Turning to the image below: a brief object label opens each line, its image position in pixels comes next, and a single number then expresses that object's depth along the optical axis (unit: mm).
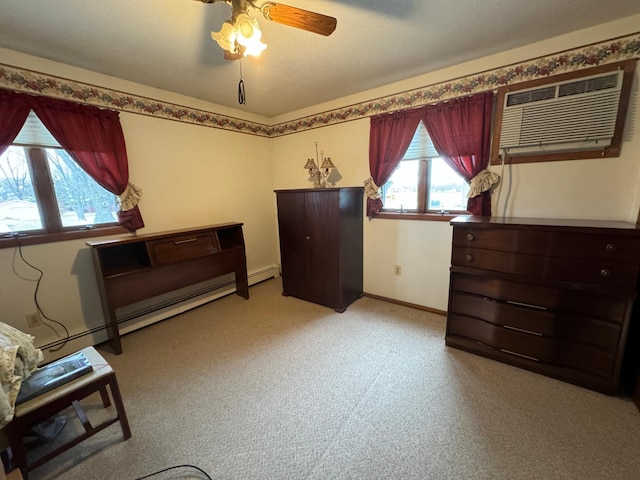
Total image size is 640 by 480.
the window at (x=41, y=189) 1880
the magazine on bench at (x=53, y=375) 1171
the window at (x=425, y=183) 2445
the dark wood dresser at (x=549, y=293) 1503
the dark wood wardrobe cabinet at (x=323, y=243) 2646
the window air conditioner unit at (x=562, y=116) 1714
